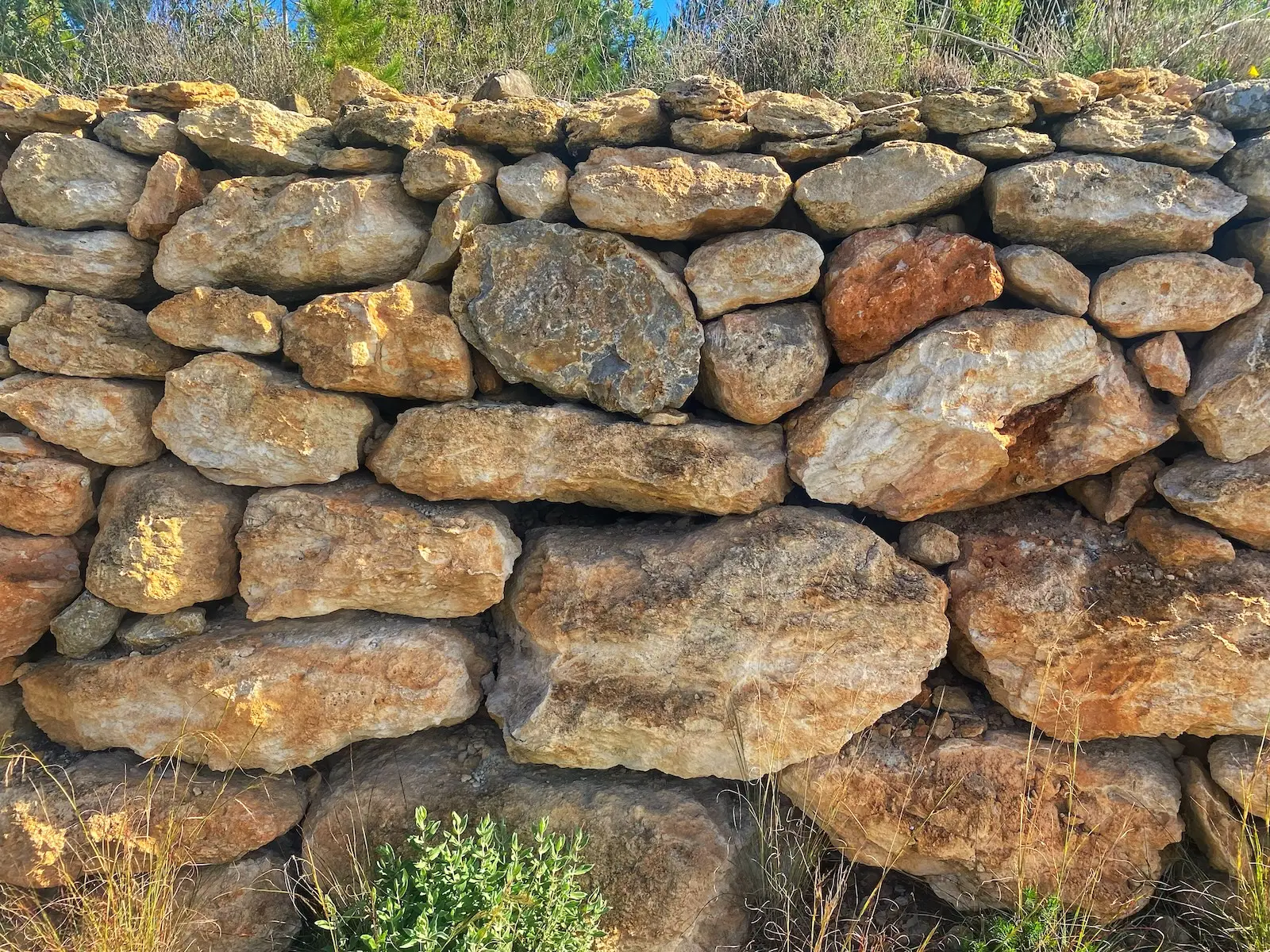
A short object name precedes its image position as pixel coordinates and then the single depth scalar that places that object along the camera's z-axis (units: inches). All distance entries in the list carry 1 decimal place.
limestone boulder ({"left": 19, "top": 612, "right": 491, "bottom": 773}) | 103.3
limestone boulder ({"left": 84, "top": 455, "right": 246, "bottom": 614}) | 100.5
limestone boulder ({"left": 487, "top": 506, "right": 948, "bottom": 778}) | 100.2
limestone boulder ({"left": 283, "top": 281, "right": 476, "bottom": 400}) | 98.9
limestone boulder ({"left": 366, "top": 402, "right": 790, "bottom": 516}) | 101.8
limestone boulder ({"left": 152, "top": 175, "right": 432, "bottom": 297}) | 102.7
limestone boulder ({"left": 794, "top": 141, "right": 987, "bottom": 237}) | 98.7
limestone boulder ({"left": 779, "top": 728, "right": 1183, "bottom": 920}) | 98.7
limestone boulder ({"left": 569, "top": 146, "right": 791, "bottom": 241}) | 99.7
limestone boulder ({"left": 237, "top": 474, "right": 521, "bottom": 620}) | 102.8
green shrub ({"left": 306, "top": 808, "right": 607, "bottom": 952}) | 84.0
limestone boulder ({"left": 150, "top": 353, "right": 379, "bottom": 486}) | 101.6
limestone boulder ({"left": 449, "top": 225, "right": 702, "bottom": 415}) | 100.3
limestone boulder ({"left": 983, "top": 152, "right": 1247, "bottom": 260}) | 97.0
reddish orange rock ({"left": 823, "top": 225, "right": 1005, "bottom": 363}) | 98.4
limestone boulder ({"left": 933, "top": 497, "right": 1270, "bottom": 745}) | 96.2
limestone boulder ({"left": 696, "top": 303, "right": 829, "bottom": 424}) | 100.1
